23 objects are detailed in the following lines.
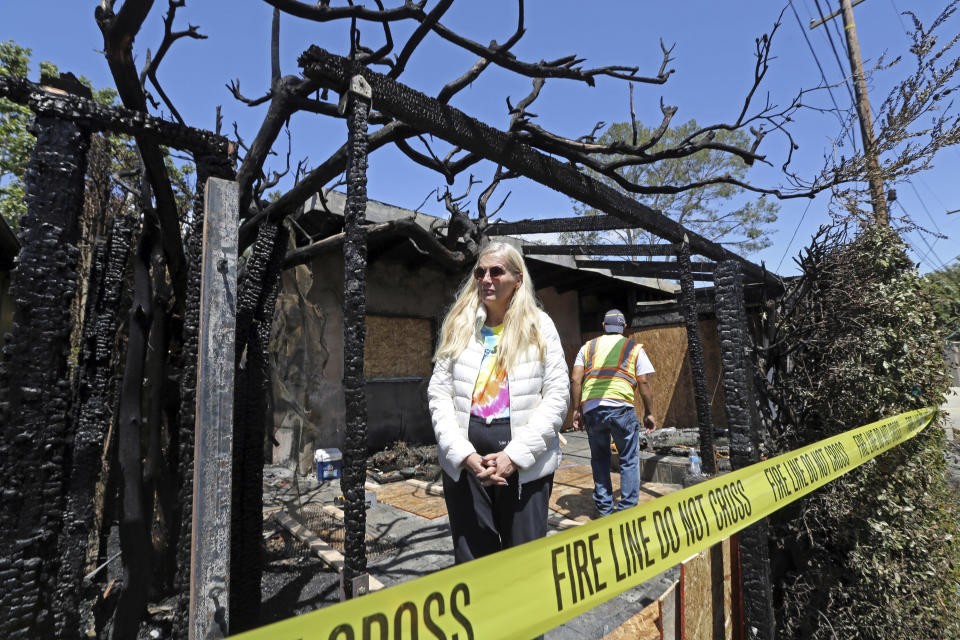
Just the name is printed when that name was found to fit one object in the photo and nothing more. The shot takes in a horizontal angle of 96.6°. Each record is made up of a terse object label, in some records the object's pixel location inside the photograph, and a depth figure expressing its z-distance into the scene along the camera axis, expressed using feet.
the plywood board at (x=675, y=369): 33.19
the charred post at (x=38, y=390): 5.35
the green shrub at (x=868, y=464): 10.05
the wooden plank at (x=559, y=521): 12.92
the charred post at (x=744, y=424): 9.27
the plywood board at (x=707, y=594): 8.18
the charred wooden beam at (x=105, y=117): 5.50
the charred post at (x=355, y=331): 6.70
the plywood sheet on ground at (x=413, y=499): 15.69
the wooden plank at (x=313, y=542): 10.93
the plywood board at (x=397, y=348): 26.43
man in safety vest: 12.78
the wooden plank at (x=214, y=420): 5.11
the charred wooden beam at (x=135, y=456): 7.71
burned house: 23.61
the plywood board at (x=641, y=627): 7.29
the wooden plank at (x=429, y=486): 18.70
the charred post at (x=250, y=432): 8.44
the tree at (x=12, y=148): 41.42
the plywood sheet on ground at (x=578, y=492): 14.40
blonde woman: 5.68
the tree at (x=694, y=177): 70.13
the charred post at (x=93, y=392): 7.49
